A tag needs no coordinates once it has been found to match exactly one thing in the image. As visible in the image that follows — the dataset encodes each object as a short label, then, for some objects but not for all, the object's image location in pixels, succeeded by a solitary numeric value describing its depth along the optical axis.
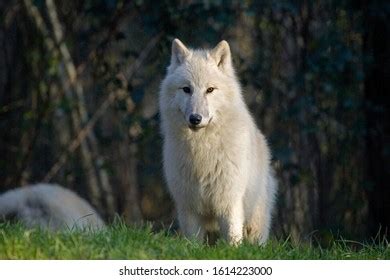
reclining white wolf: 18.09
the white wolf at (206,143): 15.74
